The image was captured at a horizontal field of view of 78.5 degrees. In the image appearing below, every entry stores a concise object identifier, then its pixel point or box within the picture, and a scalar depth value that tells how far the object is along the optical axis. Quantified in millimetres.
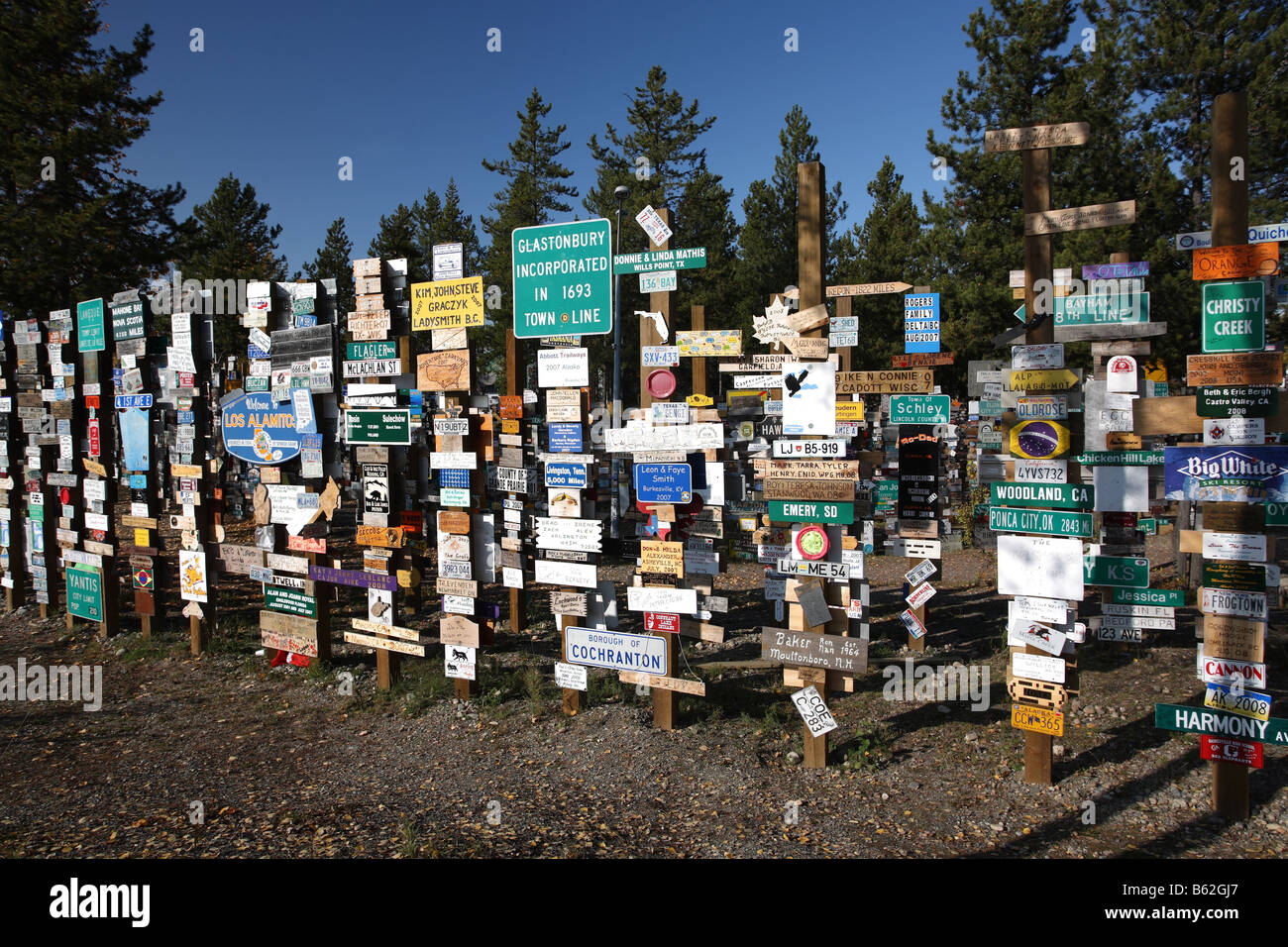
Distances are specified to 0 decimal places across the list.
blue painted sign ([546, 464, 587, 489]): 7039
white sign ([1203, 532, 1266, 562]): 4996
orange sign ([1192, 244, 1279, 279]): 4844
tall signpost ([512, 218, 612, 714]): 6801
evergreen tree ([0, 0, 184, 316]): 15828
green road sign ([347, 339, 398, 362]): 7750
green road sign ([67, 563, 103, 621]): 9945
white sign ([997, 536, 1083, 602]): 5449
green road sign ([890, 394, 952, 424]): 8891
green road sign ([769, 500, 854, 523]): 6023
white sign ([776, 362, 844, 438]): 6023
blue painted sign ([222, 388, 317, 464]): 8336
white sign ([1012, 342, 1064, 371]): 5477
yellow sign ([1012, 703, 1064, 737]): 5441
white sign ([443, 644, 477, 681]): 7543
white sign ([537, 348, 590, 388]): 6977
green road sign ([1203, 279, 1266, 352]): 4926
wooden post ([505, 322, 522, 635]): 9227
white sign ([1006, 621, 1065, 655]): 5457
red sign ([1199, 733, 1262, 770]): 4965
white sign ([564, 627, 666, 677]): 6746
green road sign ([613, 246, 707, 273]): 6450
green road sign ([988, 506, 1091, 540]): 5414
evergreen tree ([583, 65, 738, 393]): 35375
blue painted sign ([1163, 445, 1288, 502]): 4957
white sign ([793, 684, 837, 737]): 6027
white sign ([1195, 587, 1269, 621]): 5039
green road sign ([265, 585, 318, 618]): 8430
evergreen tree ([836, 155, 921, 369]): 35094
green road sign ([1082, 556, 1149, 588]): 6707
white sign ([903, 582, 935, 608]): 8766
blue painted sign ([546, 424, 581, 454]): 7070
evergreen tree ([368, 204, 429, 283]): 42594
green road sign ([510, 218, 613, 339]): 6758
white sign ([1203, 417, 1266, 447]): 4969
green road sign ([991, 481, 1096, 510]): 5414
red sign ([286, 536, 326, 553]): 8305
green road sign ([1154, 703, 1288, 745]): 4887
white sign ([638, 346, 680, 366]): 6523
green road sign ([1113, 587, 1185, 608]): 6484
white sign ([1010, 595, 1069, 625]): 5473
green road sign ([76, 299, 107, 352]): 9711
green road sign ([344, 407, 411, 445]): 7879
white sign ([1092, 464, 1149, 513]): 7637
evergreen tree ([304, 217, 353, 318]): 43000
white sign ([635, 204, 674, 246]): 6539
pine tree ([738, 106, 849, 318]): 36250
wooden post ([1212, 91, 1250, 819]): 4957
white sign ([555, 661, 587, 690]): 7094
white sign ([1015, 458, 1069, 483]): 5457
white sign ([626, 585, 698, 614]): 6594
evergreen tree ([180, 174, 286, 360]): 31969
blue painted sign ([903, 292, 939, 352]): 9016
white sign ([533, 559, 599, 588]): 7004
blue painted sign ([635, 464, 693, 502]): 6582
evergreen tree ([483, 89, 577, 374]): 36906
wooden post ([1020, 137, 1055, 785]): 5422
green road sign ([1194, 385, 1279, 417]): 4902
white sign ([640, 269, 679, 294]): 6504
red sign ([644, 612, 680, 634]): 6680
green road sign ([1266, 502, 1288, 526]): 5035
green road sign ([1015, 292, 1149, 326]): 5531
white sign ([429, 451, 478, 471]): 7609
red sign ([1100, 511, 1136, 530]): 8367
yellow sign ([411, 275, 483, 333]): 7355
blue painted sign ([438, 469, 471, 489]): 7617
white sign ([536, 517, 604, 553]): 7027
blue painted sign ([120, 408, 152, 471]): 9391
